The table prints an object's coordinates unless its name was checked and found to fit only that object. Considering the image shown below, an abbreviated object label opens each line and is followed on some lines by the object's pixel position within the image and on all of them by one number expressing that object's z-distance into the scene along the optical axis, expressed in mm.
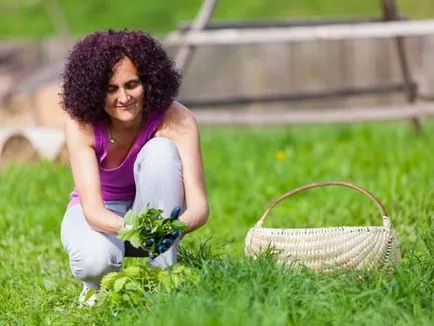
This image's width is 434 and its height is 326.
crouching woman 8298
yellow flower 16301
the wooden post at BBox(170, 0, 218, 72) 17236
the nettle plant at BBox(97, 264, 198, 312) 7695
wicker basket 8393
